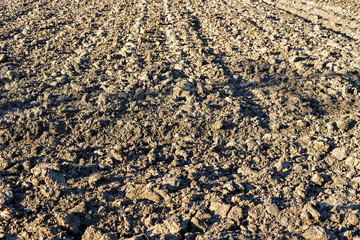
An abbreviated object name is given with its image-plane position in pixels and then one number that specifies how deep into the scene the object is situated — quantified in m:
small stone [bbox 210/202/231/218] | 2.58
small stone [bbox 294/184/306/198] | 2.74
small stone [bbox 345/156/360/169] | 3.10
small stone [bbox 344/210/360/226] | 2.39
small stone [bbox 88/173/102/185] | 2.90
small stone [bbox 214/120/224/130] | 3.71
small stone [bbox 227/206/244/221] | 2.53
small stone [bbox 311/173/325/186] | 2.89
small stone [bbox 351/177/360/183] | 2.89
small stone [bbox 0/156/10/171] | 3.12
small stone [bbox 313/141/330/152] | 3.34
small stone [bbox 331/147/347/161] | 3.22
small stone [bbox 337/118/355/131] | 3.66
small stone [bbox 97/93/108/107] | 4.13
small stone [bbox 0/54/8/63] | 5.60
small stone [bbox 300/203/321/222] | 2.45
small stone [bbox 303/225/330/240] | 2.29
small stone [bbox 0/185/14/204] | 2.66
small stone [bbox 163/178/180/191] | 2.84
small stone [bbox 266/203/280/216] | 2.54
